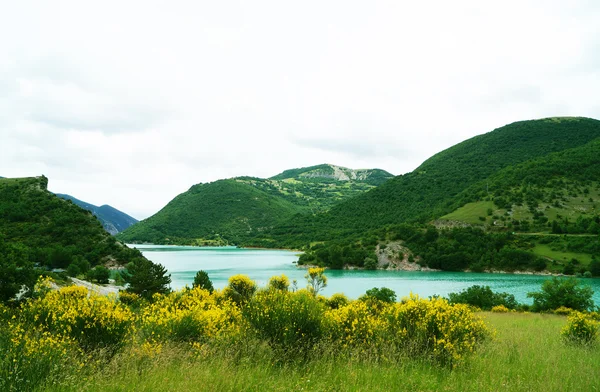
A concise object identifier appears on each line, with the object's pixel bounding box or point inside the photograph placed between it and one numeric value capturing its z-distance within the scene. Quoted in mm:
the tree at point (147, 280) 29641
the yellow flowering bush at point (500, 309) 33125
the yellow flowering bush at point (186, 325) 8445
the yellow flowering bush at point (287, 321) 8109
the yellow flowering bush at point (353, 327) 8672
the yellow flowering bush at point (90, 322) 7461
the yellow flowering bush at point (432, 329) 7930
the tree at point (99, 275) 51544
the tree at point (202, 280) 30748
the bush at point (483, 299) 38031
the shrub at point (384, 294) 33300
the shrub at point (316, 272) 31316
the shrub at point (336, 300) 24875
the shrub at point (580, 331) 11750
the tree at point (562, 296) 34500
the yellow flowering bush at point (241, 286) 23584
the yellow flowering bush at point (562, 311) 30547
